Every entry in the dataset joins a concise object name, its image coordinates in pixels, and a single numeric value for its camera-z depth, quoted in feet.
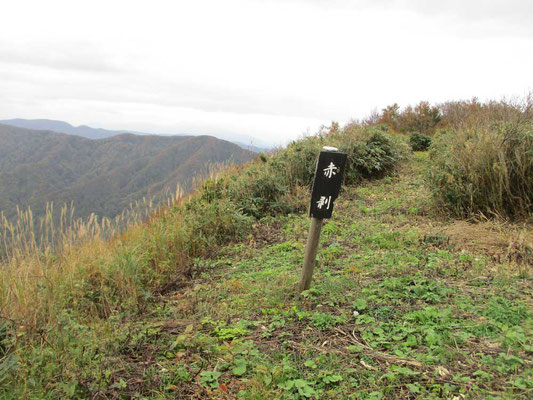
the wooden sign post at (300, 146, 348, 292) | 9.34
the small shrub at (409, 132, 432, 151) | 40.60
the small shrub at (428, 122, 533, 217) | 15.12
